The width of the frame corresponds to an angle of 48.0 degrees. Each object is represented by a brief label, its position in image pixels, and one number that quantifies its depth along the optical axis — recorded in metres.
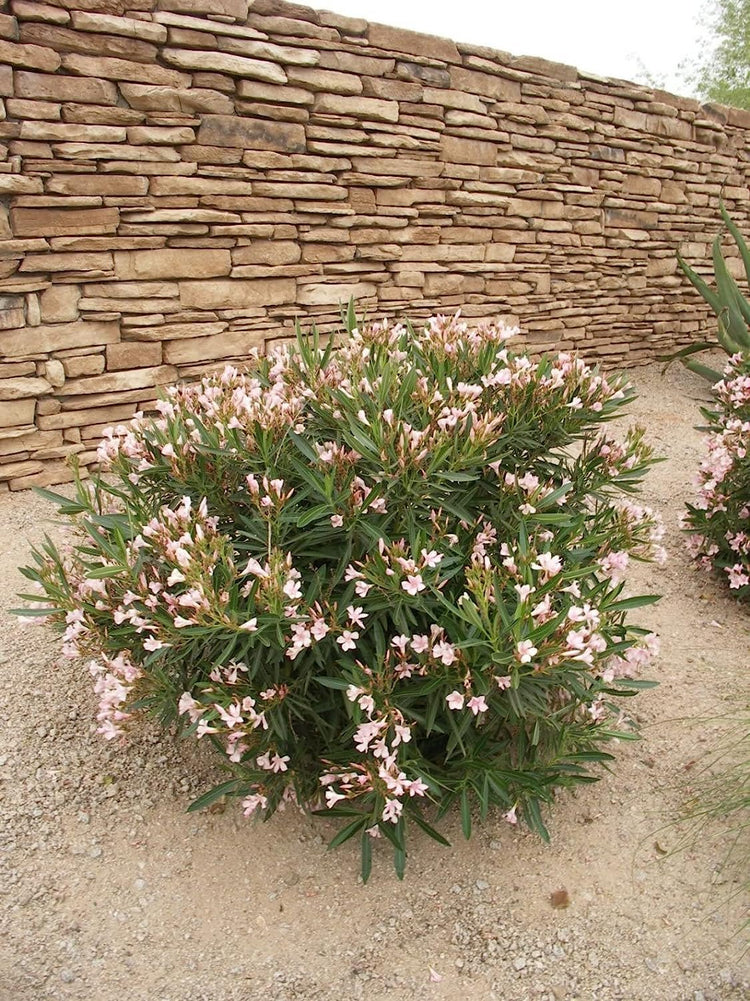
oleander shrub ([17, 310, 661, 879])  1.74
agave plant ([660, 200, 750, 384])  5.88
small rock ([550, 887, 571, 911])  2.00
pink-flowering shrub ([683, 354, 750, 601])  3.28
